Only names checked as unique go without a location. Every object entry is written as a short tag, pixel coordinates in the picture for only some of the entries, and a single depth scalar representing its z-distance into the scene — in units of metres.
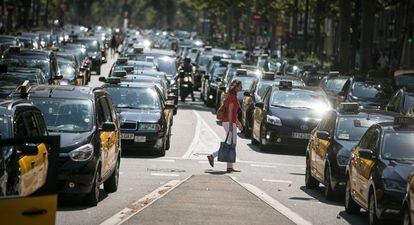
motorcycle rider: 49.44
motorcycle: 49.03
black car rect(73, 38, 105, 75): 63.76
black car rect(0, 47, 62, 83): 35.00
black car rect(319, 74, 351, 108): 38.81
